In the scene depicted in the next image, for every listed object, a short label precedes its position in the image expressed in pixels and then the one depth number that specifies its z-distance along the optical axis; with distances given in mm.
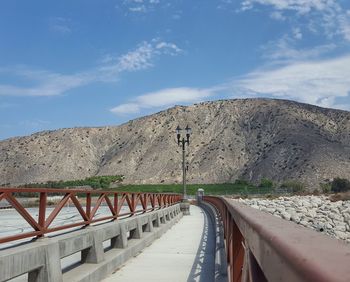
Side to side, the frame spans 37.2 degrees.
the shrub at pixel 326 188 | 87662
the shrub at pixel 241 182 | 115594
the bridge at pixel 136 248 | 1681
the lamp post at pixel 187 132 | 39719
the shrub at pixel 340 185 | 86562
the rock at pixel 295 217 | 35281
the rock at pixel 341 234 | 27841
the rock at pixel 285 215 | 36156
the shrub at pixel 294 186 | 91312
